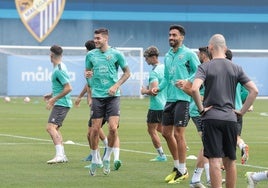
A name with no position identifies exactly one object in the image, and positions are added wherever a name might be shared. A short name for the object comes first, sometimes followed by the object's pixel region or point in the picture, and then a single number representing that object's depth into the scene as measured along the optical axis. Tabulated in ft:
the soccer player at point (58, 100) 59.52
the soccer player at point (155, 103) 61.87
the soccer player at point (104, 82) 54.08
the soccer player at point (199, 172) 47.70
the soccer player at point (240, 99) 49.54
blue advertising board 150.20
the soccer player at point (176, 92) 51.70
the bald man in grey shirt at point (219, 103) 40.06
